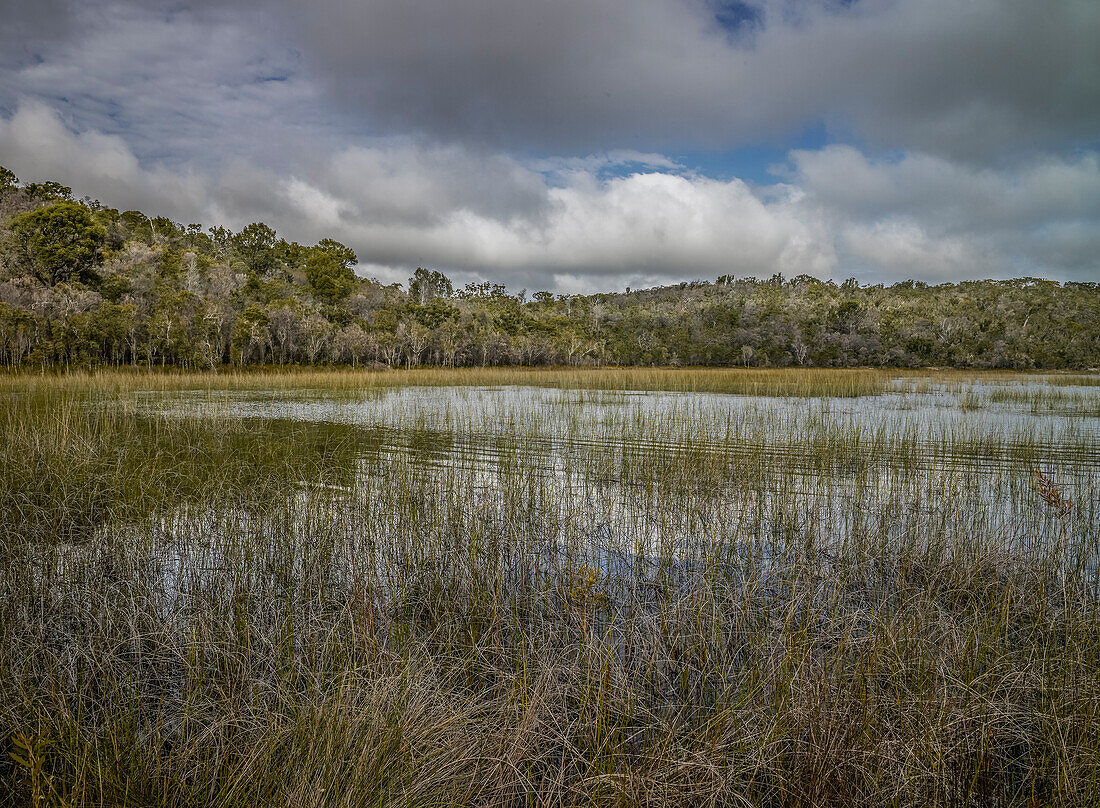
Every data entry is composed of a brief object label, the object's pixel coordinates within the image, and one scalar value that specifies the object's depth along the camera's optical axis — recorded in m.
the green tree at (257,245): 64.62
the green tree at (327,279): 55.78
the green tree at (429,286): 87.19
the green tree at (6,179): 49.84
